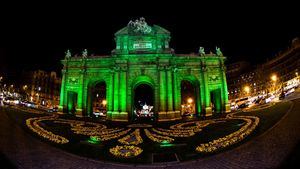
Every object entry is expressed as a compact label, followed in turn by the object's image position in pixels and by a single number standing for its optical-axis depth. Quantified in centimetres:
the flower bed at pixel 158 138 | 1738
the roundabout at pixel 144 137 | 1398
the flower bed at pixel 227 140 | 1404
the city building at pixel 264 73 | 7881
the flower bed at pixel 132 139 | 1714
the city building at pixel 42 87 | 9662
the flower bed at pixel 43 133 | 1628
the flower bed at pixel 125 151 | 1386
